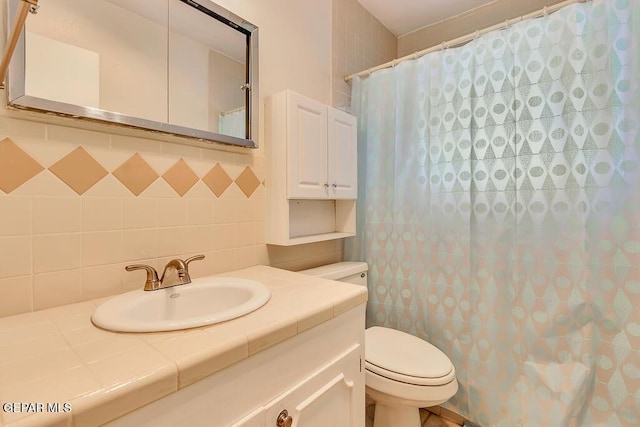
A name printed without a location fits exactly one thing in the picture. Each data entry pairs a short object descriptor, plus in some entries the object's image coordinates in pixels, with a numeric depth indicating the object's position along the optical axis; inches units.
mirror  30.1
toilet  44.5
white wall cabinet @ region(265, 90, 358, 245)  50.8
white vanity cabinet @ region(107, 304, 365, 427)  20.9
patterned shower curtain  43.3
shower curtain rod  47.4
